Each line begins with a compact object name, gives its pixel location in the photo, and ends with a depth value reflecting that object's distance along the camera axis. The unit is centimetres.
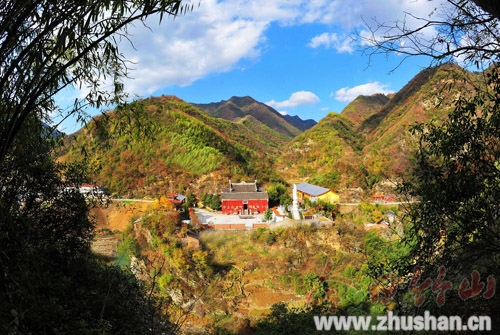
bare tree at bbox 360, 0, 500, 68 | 1825
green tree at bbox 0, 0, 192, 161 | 1319
